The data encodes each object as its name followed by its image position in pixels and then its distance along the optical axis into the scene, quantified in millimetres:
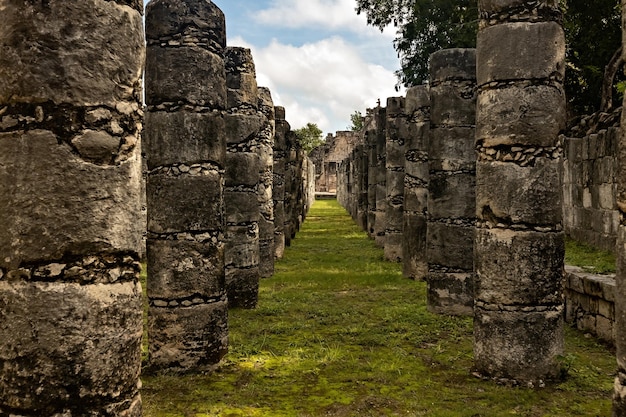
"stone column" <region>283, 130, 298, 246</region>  16453
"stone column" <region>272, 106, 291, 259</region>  14008
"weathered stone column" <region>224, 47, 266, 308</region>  8914
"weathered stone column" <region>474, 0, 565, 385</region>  5504
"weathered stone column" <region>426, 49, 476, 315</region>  8438
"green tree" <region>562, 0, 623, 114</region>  15023
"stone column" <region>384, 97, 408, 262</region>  13828
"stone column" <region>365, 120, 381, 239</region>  18219
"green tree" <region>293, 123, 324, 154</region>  73938
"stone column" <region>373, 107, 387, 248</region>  16359
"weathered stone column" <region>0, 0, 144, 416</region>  2699
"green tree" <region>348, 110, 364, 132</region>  71000
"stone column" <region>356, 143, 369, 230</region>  20969
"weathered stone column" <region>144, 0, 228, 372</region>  5914
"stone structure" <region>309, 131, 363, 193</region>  54553
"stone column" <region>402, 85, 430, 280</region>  10805
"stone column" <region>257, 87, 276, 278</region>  11118
